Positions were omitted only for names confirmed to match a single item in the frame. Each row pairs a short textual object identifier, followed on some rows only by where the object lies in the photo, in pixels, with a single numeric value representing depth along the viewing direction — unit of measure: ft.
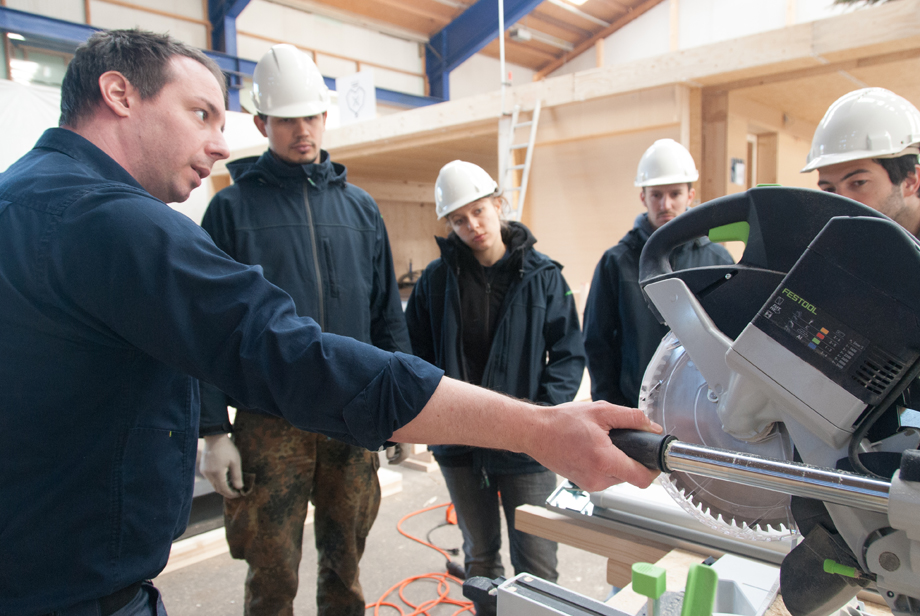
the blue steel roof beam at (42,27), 24.08
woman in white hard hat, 6.26
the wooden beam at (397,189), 29.35
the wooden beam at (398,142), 15.25
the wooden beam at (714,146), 12.11
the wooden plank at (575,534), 4.04
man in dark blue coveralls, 2.48
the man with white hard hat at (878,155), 4.79
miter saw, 1.93
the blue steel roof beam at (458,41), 35.40
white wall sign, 19.04
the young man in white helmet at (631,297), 6.52
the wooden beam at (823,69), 9.55
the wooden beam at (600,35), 33.68
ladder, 13.61
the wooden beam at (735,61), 9.06
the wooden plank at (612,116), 11.43
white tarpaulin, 21.85
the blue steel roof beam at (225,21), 30.14
